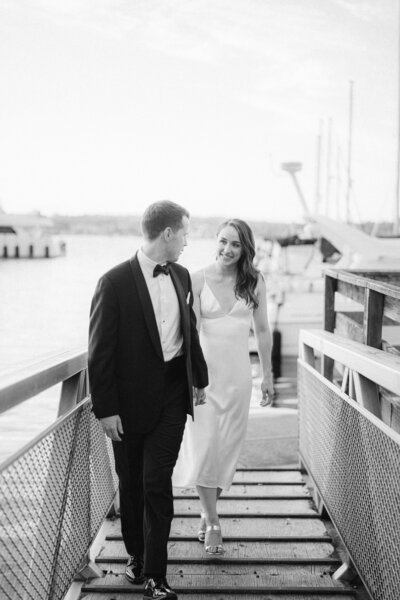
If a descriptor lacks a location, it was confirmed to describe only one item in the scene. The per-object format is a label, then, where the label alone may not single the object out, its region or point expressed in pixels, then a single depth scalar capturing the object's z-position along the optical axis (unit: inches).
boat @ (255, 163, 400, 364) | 784.3
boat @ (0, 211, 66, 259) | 3983.8
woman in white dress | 156.6
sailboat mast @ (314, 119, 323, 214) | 1712.8
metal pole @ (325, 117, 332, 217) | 1719.6
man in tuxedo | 118.0
